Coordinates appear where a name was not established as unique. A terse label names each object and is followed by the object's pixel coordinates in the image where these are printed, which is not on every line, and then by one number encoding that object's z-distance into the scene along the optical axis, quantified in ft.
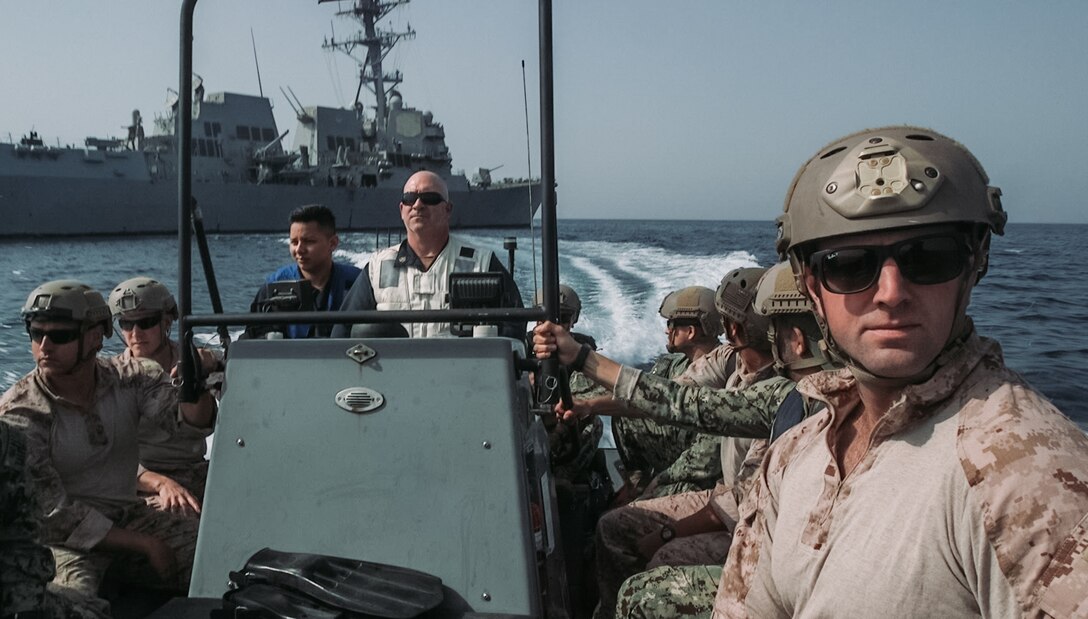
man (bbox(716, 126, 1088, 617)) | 3.81
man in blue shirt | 14.73
